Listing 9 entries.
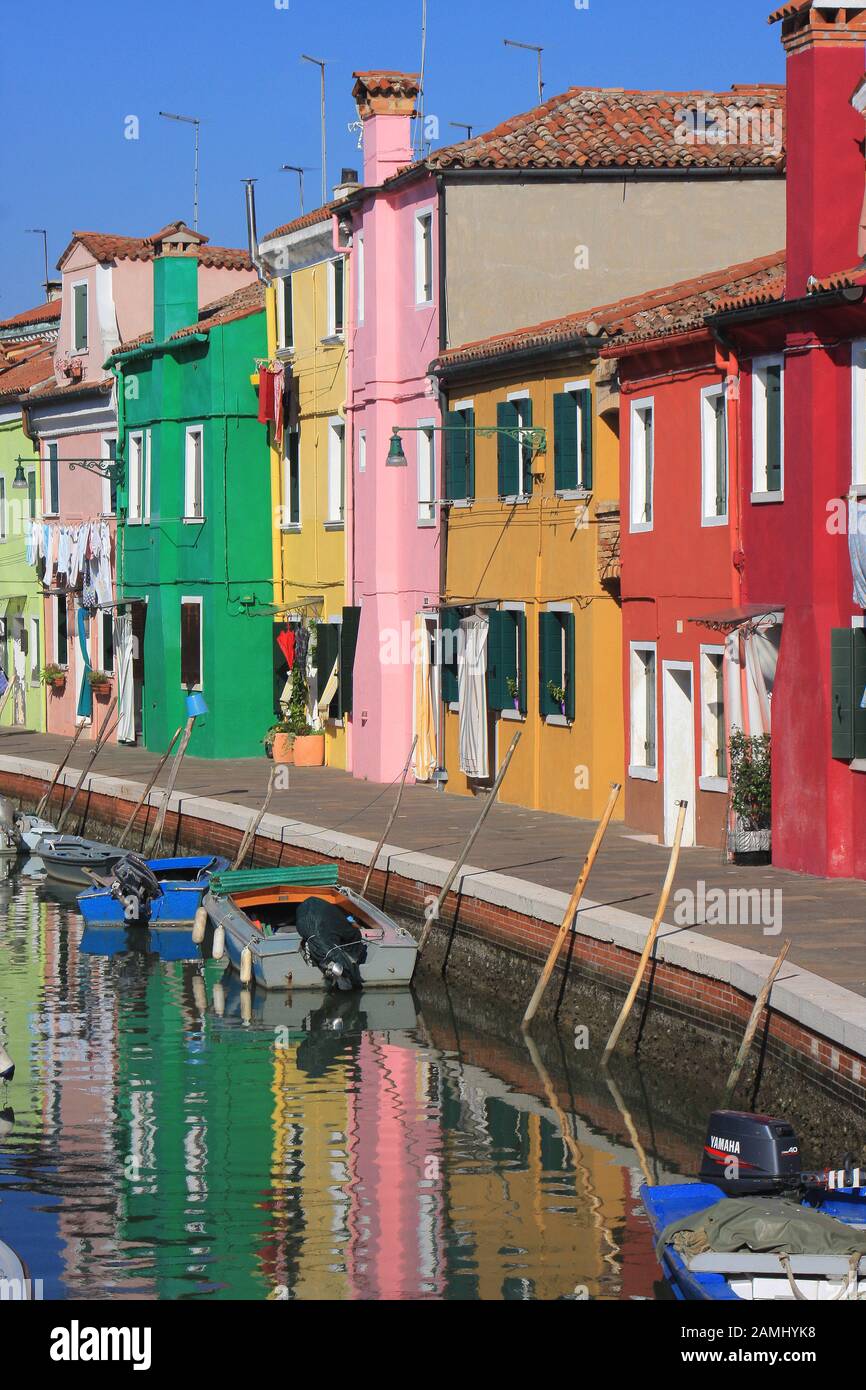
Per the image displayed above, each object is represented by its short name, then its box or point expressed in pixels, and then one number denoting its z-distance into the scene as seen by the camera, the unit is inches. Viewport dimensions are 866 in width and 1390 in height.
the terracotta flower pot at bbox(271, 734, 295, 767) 1449.3
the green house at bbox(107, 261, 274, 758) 1537.9
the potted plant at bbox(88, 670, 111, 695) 1726.1
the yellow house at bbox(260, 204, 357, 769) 1405.0
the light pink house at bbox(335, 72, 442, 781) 1288.1
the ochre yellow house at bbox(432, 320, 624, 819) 1074.1
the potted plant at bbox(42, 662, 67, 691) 1844.2
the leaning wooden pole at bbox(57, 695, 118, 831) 1395.2
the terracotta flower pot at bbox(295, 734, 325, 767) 1433.3
